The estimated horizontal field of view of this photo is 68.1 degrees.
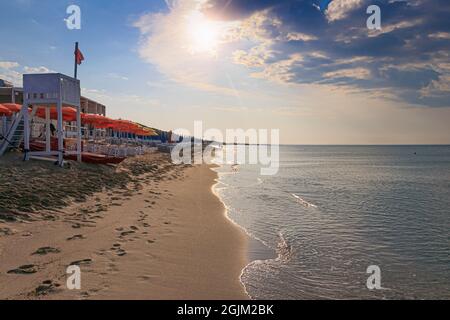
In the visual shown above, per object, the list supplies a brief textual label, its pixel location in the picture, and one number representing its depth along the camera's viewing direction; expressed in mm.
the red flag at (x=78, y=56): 21359
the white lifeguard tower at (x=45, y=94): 15109
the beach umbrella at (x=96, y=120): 23256
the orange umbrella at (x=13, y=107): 19109
